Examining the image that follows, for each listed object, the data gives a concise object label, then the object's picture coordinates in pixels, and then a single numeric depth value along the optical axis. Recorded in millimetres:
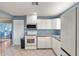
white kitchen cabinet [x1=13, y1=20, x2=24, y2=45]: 4497
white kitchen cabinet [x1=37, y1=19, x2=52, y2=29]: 4218
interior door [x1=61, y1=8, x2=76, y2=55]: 891
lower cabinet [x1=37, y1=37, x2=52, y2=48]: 3965
